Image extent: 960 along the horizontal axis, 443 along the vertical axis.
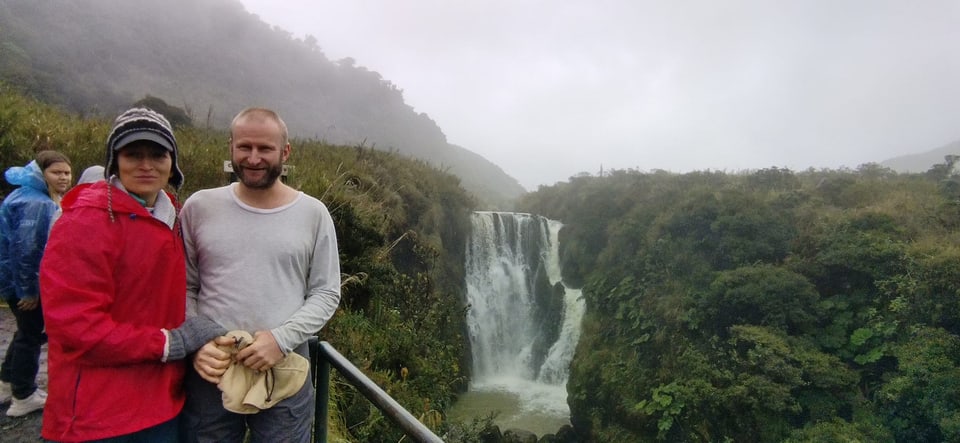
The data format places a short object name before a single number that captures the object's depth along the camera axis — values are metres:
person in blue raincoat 2.93
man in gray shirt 1.53
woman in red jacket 1.21
